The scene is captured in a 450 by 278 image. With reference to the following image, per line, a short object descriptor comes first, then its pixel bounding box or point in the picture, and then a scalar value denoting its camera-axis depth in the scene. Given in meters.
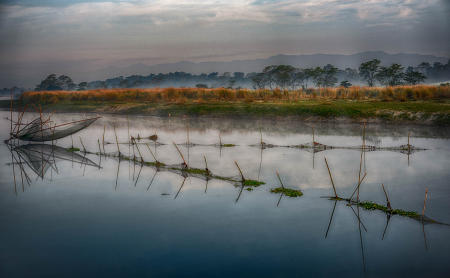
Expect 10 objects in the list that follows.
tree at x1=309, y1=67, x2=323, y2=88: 64.62
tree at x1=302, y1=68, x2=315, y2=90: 65.90
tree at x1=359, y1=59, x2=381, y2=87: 62.78
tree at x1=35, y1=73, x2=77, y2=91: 104.83
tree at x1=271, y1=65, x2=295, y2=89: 70.69
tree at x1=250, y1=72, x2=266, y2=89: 76.17
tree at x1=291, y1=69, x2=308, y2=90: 77.31
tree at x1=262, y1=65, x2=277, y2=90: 73.44
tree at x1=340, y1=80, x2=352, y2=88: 65.01
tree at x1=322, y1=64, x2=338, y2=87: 65.19
